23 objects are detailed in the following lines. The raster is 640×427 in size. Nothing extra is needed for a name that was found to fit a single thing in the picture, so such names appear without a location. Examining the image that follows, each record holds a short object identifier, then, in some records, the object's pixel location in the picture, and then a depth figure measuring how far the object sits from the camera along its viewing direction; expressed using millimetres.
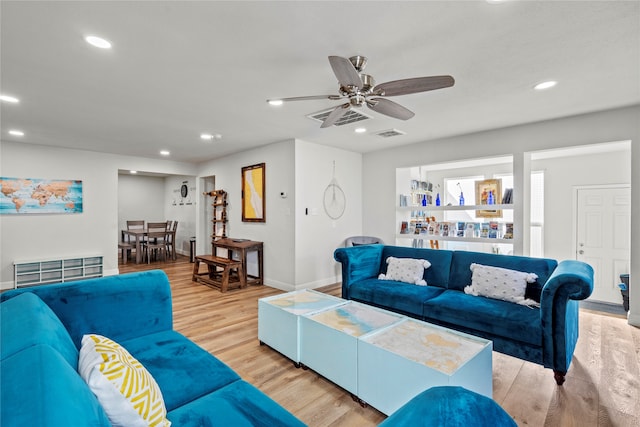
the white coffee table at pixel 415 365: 1686
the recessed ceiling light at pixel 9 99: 3004
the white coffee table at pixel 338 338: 2043
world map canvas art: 4930
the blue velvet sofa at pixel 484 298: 2174
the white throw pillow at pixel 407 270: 3396
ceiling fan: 1952
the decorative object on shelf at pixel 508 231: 4100
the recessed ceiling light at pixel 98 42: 2003
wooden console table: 5043
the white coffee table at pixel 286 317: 2463
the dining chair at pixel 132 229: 7975
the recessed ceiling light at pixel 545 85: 2689
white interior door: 4664
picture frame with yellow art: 5289
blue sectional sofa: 667
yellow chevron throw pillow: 930
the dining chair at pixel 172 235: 7785
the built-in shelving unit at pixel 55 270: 5027
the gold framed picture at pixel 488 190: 4448
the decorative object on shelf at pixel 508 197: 4098
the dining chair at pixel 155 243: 7294
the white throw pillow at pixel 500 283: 2660
